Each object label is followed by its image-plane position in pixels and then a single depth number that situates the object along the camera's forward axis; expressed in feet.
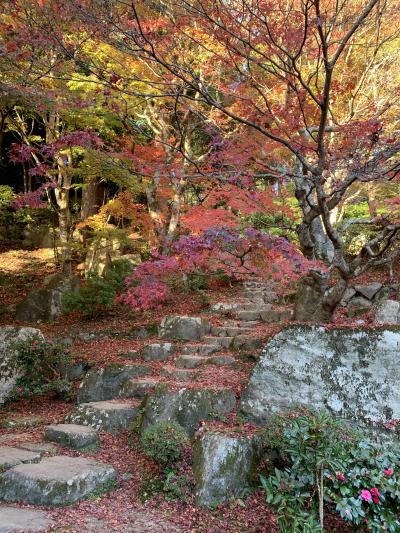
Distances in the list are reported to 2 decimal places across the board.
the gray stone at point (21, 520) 10.14
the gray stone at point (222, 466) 12.54
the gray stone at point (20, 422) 17.80
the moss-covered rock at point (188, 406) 15.67
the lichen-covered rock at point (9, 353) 20.86
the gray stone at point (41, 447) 14.67
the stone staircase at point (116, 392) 12.26
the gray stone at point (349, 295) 27.78
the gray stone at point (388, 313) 22.36
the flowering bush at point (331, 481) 10.19
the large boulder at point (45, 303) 32.68
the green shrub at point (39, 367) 20.49
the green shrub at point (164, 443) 13.23
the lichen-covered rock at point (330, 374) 14.83
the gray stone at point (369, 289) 27.40
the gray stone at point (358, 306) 25.58
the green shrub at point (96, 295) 29.84
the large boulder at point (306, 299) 21.06
